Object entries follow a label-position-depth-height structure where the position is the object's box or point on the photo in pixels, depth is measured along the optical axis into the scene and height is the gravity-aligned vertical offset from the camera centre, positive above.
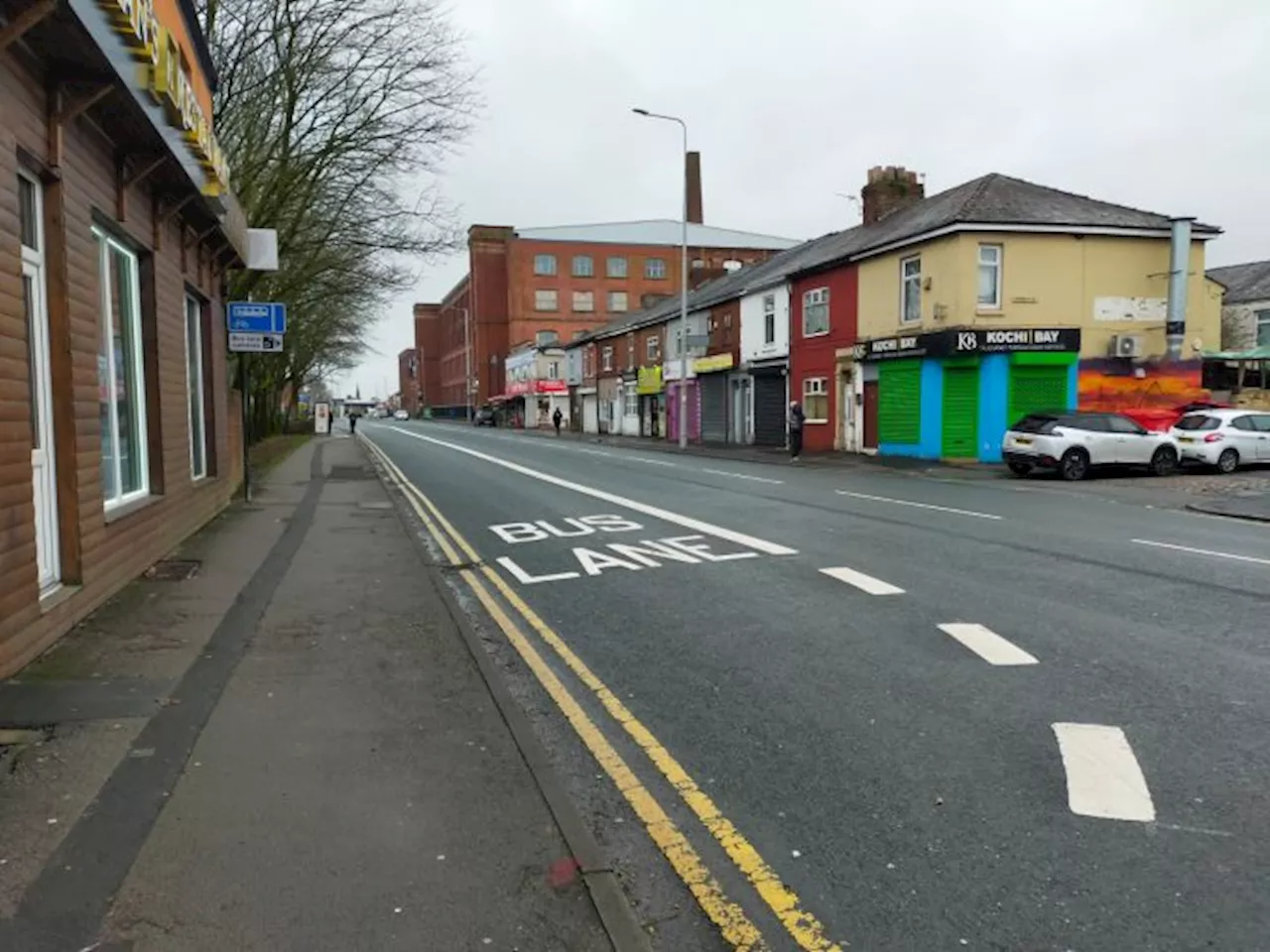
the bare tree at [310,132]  19.67 +6.06
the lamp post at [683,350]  35.06 +1.85
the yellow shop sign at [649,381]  45.82 +0.95
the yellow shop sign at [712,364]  38.66 +1.47
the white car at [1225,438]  22.61 -1.03
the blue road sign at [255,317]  15.02 +1.35
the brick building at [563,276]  90.19 +12.04
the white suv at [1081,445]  21.11 -1.11
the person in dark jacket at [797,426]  28.03 -0.82
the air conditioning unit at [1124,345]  25.89 +1.36
